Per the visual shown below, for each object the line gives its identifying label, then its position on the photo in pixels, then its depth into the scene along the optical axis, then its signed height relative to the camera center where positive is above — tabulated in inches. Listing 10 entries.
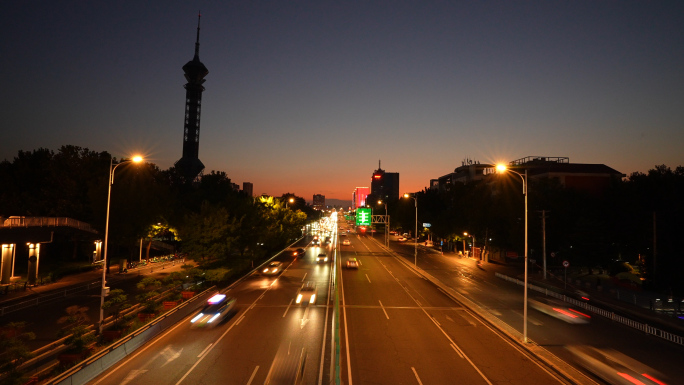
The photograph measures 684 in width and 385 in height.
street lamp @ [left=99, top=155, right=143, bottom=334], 785.3 -85.9
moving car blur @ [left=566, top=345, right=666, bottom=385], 602.1 -230.5
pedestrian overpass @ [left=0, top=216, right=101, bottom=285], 1418.6 -93.1
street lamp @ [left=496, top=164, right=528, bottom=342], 780.0 +74.2
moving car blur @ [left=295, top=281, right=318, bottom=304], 1185.4 -238.9
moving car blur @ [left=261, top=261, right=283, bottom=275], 1809.8 -239.4
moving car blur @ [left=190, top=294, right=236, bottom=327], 888.9 -222.0
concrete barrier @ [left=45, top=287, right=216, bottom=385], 542.9 -226.3
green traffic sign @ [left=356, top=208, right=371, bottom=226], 2721.5 +41.0
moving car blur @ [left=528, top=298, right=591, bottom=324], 996.6 -226.7
